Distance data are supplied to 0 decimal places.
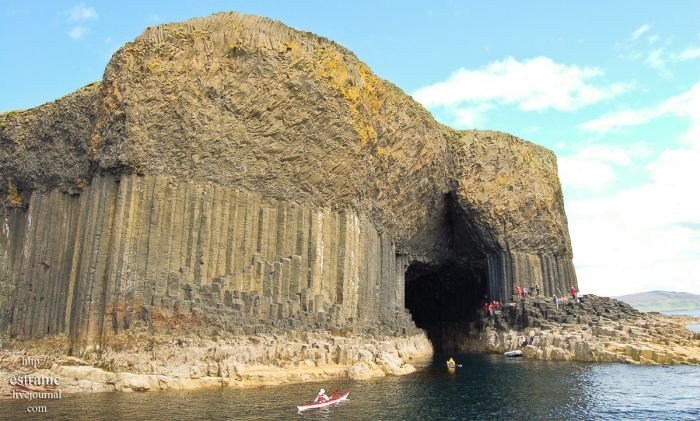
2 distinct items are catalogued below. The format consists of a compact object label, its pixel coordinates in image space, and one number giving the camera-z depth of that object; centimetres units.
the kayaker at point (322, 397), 2381
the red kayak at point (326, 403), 2272
